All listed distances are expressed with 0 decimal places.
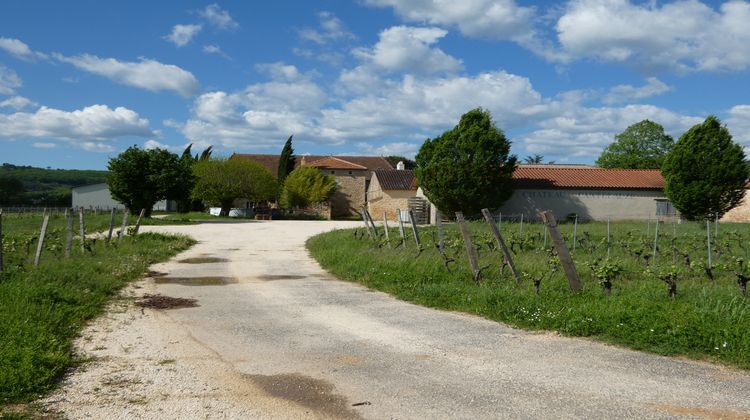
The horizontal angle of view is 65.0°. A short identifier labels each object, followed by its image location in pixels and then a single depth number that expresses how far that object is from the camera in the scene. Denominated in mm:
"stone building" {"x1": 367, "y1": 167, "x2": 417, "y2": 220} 51844
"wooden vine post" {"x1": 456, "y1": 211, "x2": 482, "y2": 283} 10727
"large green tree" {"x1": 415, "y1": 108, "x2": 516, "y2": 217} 37188
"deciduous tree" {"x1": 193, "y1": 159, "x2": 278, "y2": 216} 53500
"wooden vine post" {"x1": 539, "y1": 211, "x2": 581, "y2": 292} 8789
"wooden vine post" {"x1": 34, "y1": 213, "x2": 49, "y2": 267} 12734
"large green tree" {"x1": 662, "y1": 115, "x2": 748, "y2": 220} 35969
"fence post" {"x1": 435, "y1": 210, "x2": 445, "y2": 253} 13188
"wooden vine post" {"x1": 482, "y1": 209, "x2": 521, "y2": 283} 10156
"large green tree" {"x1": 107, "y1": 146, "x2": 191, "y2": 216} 42344
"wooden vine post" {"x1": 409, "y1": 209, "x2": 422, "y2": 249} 15061
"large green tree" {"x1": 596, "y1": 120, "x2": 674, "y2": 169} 68625
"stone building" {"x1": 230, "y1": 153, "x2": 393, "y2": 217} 63750
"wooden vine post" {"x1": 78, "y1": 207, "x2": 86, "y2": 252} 16094
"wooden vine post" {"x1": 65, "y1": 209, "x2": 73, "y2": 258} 14874
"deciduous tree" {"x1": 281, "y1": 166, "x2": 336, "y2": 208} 58562
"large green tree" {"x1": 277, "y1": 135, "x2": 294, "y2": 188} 66750
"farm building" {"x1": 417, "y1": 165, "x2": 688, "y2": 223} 40875
